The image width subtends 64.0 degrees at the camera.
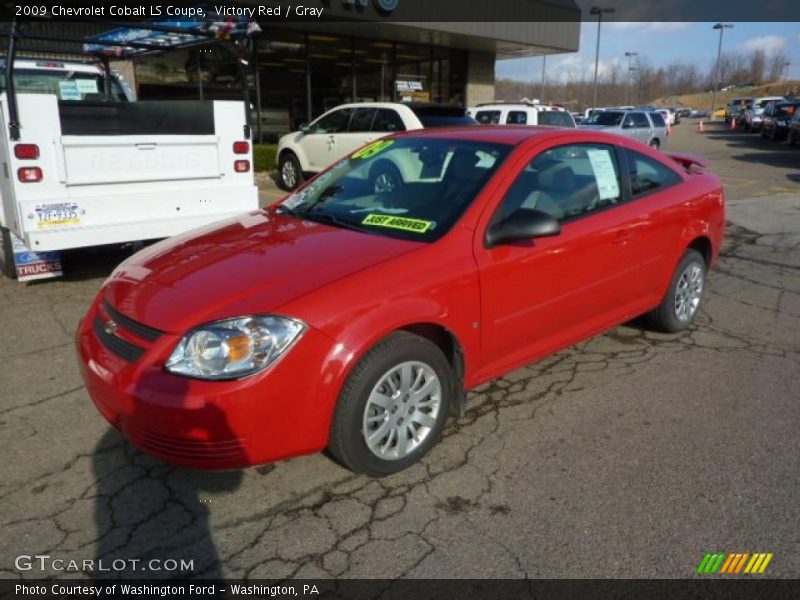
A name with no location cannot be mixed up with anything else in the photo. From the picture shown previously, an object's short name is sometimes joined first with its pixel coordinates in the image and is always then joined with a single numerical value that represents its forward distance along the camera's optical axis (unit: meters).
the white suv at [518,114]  15.95
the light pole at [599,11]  36.05
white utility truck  5.10
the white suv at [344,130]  10.98
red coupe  2.58
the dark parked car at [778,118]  28.59
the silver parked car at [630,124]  19.84
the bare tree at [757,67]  123.01
